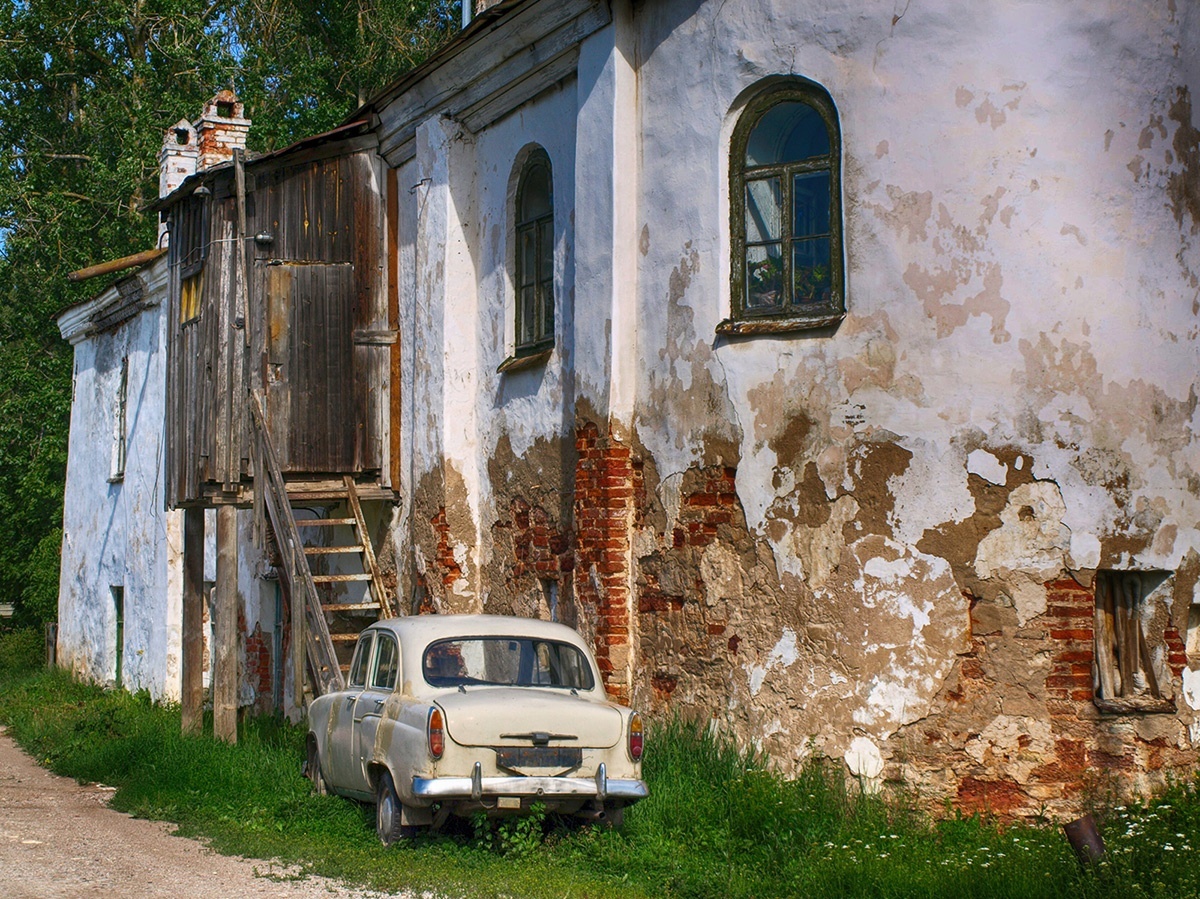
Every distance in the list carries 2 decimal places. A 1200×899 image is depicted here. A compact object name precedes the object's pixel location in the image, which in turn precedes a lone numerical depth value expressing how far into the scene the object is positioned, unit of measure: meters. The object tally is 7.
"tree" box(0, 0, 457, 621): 28.58
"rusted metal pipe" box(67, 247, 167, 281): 19.41
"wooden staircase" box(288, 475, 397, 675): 14.11
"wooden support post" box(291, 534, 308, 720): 12.70
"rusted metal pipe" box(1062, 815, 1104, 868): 7.59
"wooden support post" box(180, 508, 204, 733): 15.25
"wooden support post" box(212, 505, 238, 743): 13.80
